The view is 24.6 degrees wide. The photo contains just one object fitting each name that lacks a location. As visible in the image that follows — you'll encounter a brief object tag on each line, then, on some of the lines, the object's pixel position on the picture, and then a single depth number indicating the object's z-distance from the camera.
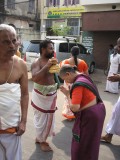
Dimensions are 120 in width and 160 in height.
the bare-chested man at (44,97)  4.27
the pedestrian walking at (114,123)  4.58
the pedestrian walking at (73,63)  5.81
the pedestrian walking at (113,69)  9.03
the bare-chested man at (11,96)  2.54
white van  11.47
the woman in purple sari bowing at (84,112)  3.08
